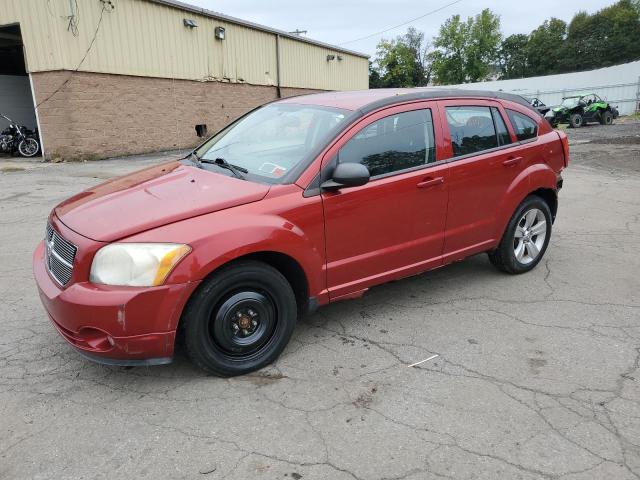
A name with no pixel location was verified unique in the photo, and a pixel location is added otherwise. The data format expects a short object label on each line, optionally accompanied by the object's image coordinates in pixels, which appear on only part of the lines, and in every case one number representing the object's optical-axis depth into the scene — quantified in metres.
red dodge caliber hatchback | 2.88
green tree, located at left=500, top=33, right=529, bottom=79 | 88.06
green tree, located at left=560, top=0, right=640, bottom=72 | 73.88
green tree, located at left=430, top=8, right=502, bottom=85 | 78.19
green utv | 25.55
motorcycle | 14.91
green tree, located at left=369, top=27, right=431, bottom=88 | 77.75
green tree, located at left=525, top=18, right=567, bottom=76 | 83.06
